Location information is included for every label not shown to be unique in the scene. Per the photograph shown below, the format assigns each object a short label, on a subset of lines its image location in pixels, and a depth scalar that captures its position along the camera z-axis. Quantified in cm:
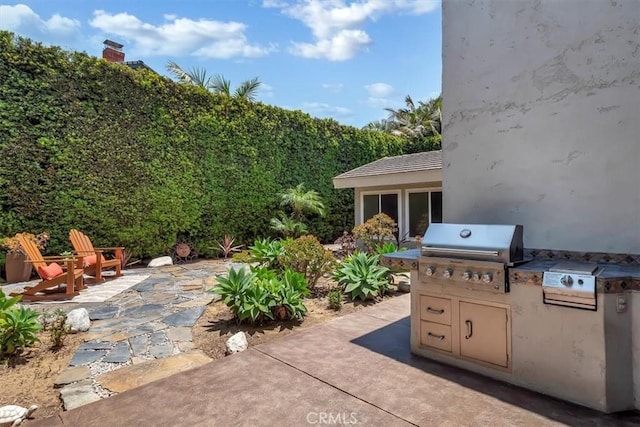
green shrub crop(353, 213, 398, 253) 877
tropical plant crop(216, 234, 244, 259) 1118
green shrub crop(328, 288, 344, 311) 557
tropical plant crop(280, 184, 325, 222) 1236
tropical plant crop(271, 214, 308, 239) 1192
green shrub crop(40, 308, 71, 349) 417
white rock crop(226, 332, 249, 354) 405
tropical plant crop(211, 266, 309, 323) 477
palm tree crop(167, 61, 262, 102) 1355
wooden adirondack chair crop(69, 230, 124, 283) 766
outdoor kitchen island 265
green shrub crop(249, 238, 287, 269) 735
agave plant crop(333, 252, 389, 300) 598
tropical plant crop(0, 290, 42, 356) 385
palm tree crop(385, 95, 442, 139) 2169
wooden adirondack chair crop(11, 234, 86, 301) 636
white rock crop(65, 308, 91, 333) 469
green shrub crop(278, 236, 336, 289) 636
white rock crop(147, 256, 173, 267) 982
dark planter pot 765
